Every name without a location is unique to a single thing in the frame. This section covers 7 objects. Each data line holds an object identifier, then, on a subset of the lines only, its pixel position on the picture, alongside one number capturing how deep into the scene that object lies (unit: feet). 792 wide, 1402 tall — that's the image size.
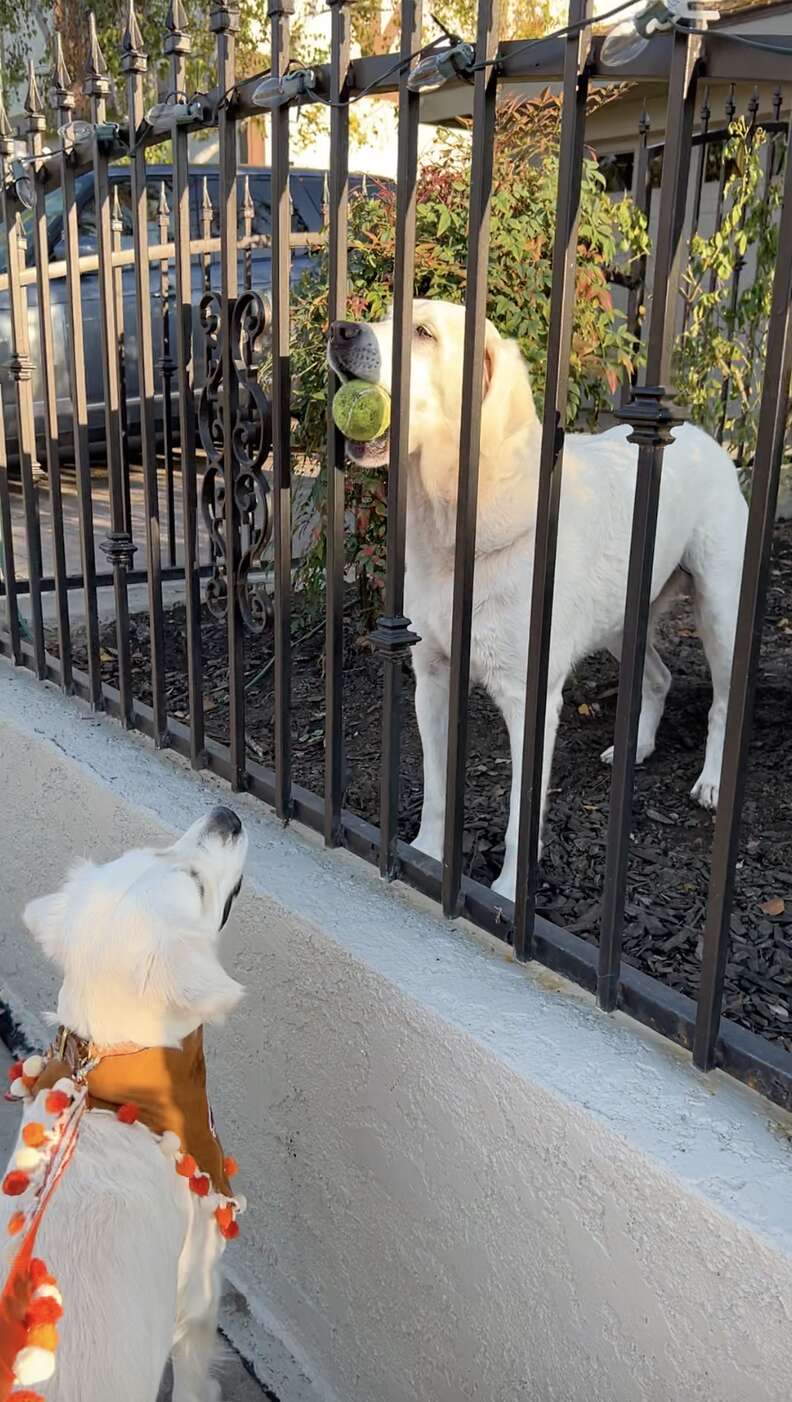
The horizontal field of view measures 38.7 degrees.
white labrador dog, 8.89
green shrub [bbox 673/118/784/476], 17.39
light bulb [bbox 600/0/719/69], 5.42
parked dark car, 25.75
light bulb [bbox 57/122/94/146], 10.51
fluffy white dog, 5.59
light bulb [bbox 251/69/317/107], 7.77
